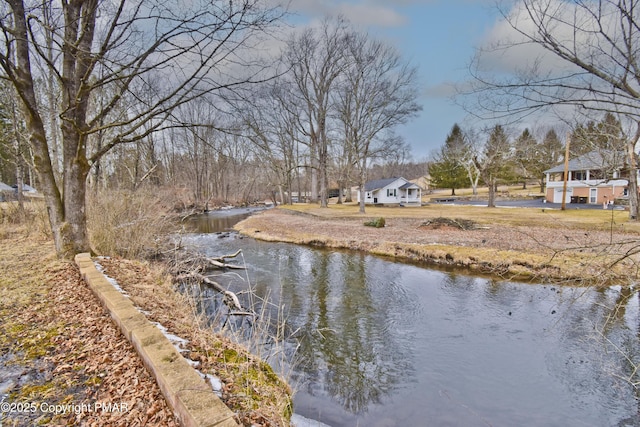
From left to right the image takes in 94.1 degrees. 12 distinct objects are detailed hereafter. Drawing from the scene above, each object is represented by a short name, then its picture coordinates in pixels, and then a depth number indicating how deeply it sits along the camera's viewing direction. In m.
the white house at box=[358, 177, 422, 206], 38.59
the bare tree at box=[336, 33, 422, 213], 24.81
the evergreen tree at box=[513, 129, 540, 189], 31.37
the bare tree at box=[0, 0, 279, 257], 4.77
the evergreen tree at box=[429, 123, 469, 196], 46.66
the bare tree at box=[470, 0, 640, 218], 2.79
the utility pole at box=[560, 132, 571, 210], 21.98
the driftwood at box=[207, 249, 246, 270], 9.41
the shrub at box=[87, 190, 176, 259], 7.54
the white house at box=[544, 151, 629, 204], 28.16
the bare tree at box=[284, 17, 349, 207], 26.16
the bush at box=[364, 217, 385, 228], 18.44
